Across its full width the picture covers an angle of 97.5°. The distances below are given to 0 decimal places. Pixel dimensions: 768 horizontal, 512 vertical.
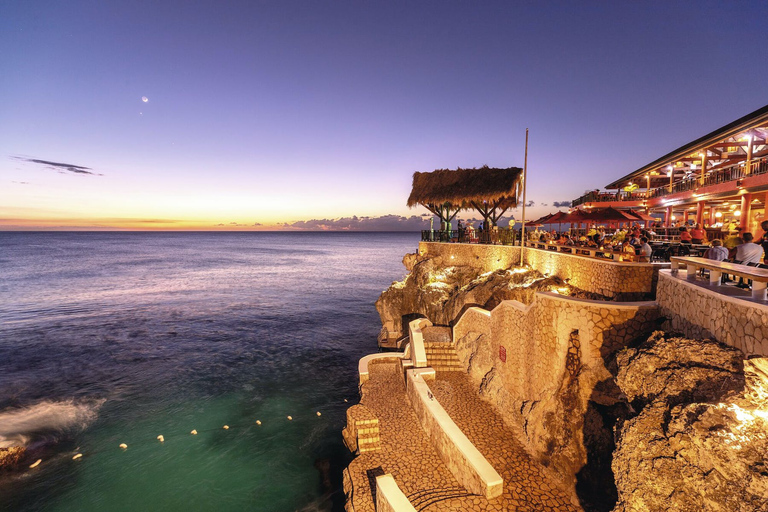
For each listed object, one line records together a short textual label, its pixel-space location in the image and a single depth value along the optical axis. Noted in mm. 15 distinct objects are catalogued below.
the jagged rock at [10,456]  10477
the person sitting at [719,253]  8047
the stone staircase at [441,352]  13250
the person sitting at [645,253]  10397
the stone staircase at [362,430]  9609
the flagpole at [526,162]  15586
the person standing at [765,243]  7840
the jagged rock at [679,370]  4871
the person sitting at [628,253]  10345
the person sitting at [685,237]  11711
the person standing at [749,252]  6969
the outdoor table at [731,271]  4746
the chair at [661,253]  11606
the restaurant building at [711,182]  14312
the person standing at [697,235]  11766
